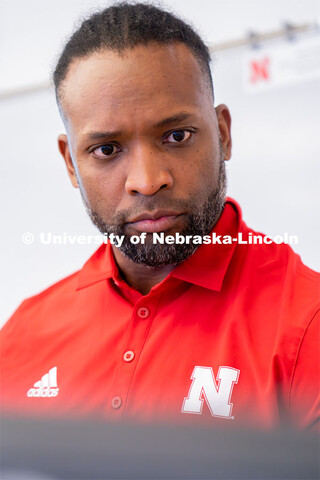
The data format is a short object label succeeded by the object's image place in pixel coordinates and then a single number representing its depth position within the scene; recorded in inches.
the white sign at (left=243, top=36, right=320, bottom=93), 46.8
